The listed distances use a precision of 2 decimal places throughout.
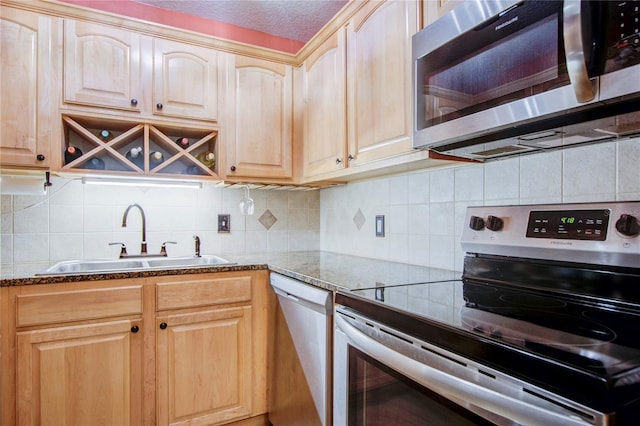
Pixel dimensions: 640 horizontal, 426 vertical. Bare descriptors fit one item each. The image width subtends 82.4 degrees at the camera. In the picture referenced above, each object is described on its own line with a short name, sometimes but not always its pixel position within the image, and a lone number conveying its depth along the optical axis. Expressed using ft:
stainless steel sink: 6.10
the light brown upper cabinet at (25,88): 5.37
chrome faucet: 6.80
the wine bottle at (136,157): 6.43
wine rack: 6.00
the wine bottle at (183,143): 6.65
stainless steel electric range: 1.89
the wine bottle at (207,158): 6.83
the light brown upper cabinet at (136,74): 5.77
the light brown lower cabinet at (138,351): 4.80
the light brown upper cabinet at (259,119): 6.84
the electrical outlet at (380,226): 6.52
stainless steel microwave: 2.45
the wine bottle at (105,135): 6.23
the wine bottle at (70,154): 5.85
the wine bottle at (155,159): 6.50
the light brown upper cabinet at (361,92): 4.60
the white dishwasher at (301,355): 4.30
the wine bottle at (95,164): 6.23
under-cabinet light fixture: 6.21
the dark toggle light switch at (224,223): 7.61
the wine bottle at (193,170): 6.77
